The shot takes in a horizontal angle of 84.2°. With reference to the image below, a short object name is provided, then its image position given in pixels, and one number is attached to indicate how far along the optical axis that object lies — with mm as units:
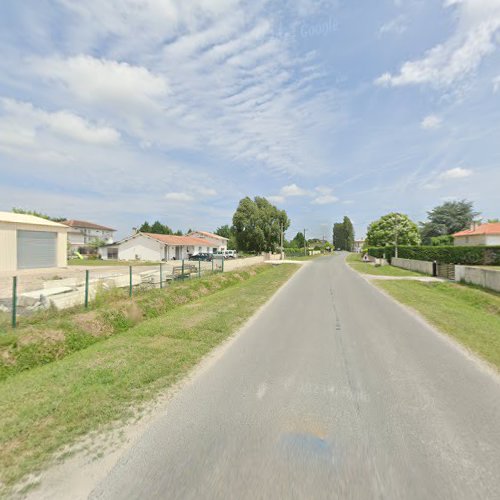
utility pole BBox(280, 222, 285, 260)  52706
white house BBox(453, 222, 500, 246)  42250
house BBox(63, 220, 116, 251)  69250
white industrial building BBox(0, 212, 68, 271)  21422
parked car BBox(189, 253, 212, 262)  42834
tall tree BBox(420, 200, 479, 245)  55281
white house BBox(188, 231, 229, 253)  72769
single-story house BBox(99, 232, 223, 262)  45281
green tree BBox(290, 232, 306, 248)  97250
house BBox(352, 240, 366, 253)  165375
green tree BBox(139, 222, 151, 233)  78688
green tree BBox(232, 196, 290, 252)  49216
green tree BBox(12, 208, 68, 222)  47031
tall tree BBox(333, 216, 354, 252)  131250
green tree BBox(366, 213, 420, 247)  57156
